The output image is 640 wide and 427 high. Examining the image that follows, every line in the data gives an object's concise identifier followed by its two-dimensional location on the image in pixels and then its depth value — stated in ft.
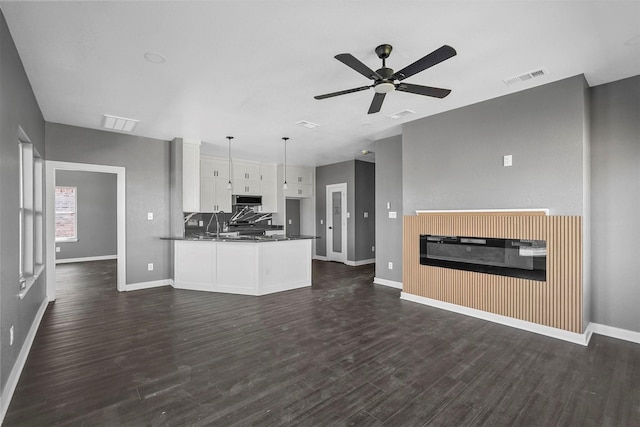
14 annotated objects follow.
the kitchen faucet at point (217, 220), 24.56
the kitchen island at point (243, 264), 16.46
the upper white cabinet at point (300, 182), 27.81
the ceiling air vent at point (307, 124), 15.42
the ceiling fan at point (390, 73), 7.29
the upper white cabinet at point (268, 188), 26.76
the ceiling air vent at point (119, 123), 14.64
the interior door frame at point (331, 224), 26.61
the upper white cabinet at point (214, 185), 23.27
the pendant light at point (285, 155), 18.54
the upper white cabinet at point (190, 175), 18.95
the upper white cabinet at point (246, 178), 25.09
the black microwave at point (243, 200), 25.22
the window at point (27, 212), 11.00
